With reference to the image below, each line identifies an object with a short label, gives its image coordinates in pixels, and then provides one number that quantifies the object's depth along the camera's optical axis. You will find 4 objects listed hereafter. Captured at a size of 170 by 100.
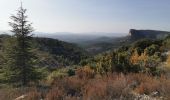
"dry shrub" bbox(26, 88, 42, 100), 2.59
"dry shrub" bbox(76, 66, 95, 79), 3.93
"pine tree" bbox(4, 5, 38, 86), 5.34
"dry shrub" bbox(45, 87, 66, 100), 2.46
